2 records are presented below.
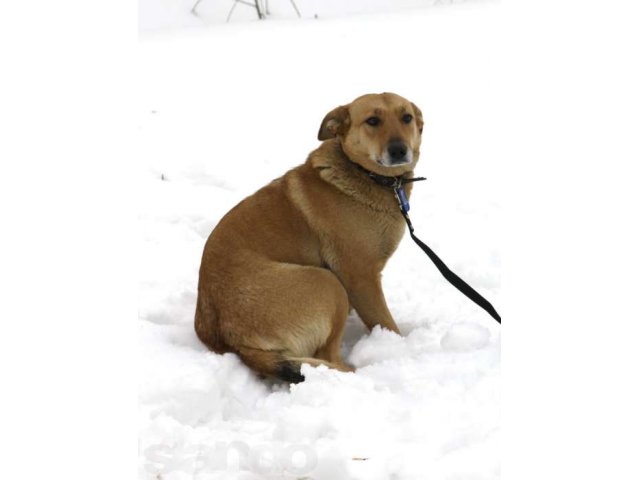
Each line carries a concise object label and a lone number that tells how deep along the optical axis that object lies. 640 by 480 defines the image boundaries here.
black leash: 6.00
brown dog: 6.05
